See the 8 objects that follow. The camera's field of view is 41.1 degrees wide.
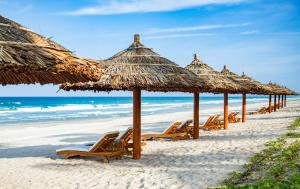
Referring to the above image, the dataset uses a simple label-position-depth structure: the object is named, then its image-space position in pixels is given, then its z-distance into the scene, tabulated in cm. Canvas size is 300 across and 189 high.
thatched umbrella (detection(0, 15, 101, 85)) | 393
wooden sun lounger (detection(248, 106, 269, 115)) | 2473
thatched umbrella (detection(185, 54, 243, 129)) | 1175
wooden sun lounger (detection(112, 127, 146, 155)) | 823
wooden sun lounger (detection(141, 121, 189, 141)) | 1109
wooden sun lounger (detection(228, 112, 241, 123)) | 1772
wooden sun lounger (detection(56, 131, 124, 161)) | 792
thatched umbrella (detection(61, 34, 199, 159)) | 739
